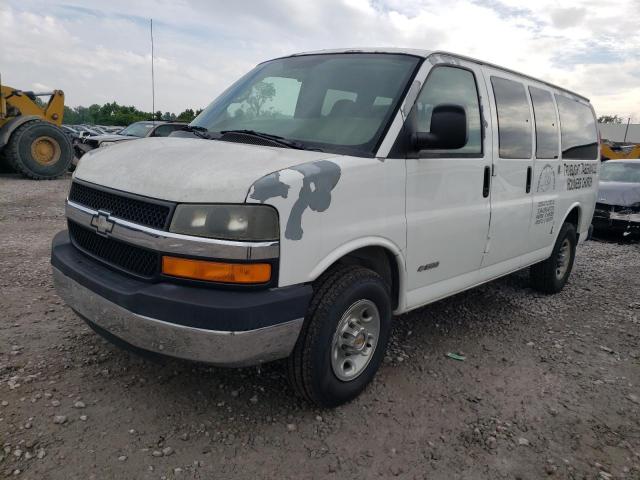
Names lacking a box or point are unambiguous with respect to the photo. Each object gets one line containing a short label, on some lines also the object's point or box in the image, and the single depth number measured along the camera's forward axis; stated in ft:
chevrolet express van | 7.56
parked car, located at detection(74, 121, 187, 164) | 39.60
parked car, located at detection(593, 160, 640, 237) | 29.60
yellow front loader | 39.60
